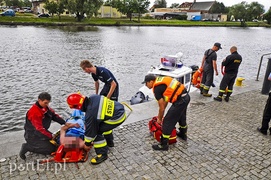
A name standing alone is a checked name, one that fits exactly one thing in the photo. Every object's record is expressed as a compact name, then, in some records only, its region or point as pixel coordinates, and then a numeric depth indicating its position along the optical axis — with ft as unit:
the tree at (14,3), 330.83
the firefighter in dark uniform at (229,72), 26.79
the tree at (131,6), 269.03
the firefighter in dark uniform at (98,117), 14.02
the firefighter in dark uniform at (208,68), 28.66
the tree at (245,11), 313.01
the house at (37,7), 291.38
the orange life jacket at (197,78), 33.70
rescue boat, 31.58
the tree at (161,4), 506.73
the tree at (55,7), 209.74
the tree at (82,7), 197.10
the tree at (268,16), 315.66
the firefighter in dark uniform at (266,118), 19.90
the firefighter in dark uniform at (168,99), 15.76
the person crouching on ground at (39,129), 14.43
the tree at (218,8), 401.70
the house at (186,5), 478.02
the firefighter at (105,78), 18.38
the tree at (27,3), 397.13
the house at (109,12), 297.37
